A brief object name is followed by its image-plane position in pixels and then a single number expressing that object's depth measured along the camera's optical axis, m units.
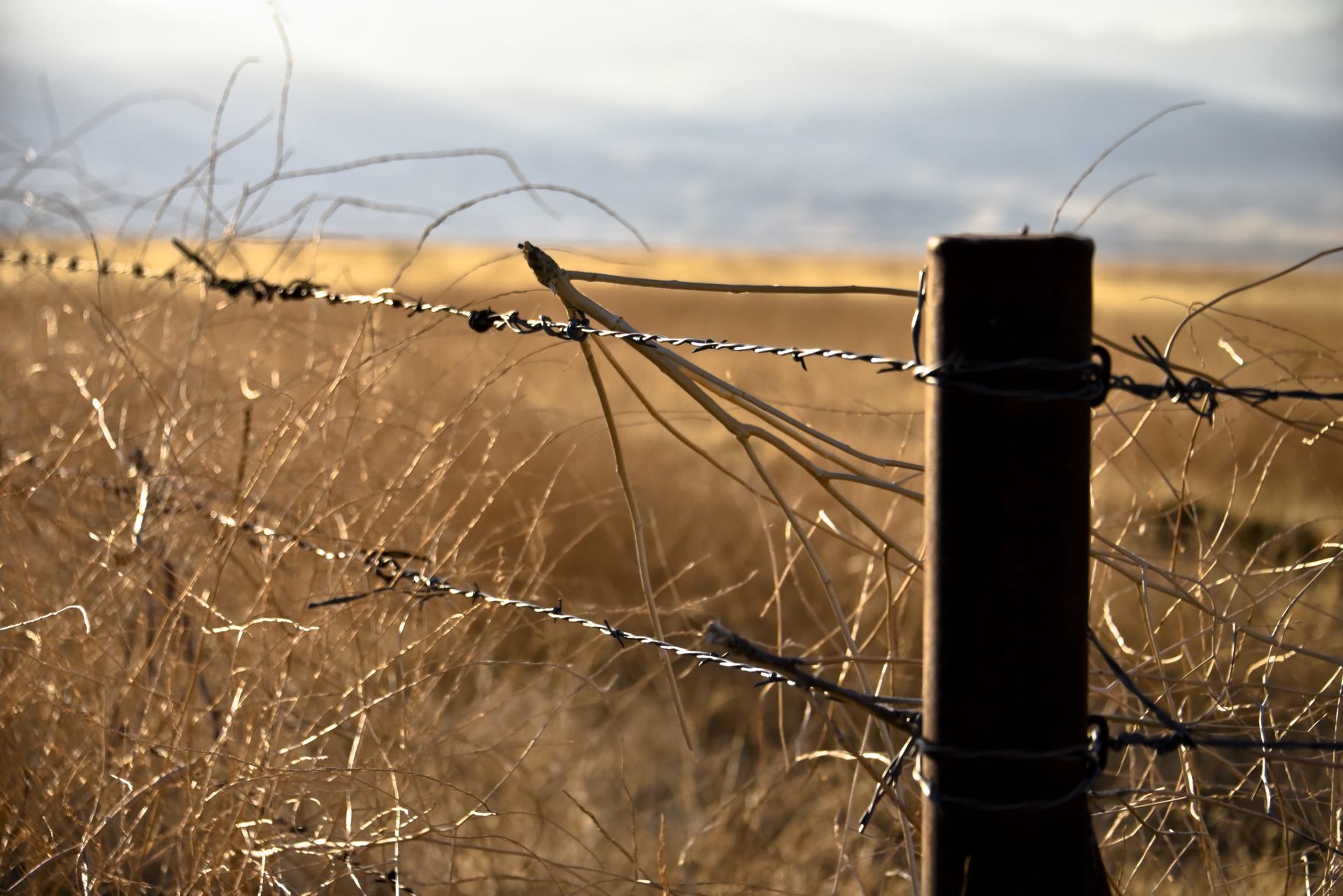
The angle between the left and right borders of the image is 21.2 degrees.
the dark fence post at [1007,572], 2.46
